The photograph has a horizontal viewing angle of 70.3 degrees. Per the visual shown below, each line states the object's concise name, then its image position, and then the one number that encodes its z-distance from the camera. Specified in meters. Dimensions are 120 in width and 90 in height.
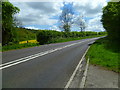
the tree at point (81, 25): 48.43
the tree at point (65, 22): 34.16
